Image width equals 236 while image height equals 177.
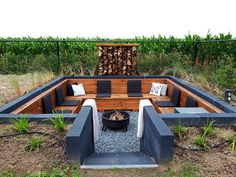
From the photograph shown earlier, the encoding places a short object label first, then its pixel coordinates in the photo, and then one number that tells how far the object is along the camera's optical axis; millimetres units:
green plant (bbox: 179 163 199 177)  1643
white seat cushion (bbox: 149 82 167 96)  4959
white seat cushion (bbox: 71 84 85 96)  5003
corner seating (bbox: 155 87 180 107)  4135
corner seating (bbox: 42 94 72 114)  3589
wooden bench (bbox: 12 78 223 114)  3305
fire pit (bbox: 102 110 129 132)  3501
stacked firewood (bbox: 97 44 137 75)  5521
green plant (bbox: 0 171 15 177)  1636
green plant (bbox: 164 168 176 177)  1665
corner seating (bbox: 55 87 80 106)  4311
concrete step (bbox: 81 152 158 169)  1797
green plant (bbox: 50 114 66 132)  2160
